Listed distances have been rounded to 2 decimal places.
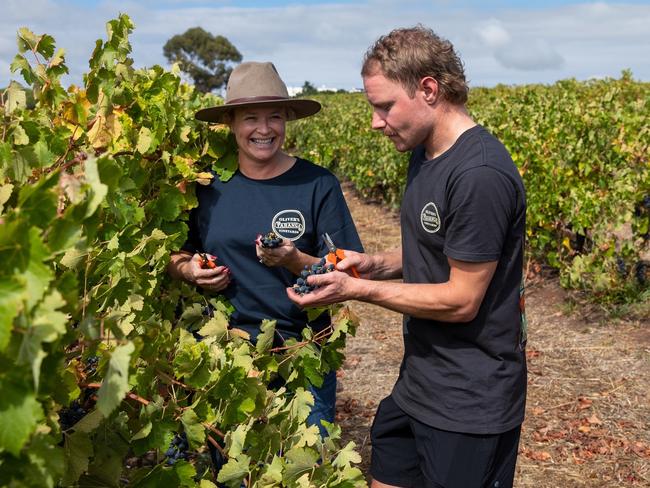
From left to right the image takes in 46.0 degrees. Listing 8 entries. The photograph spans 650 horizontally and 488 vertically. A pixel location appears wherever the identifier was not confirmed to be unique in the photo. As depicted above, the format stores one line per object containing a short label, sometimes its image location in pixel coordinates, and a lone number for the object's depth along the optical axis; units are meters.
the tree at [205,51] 86.56
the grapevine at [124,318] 1.21
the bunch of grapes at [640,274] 7.36
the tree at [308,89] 64.44
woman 3.30
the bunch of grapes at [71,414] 2.27
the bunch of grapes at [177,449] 2.74
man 2.56
